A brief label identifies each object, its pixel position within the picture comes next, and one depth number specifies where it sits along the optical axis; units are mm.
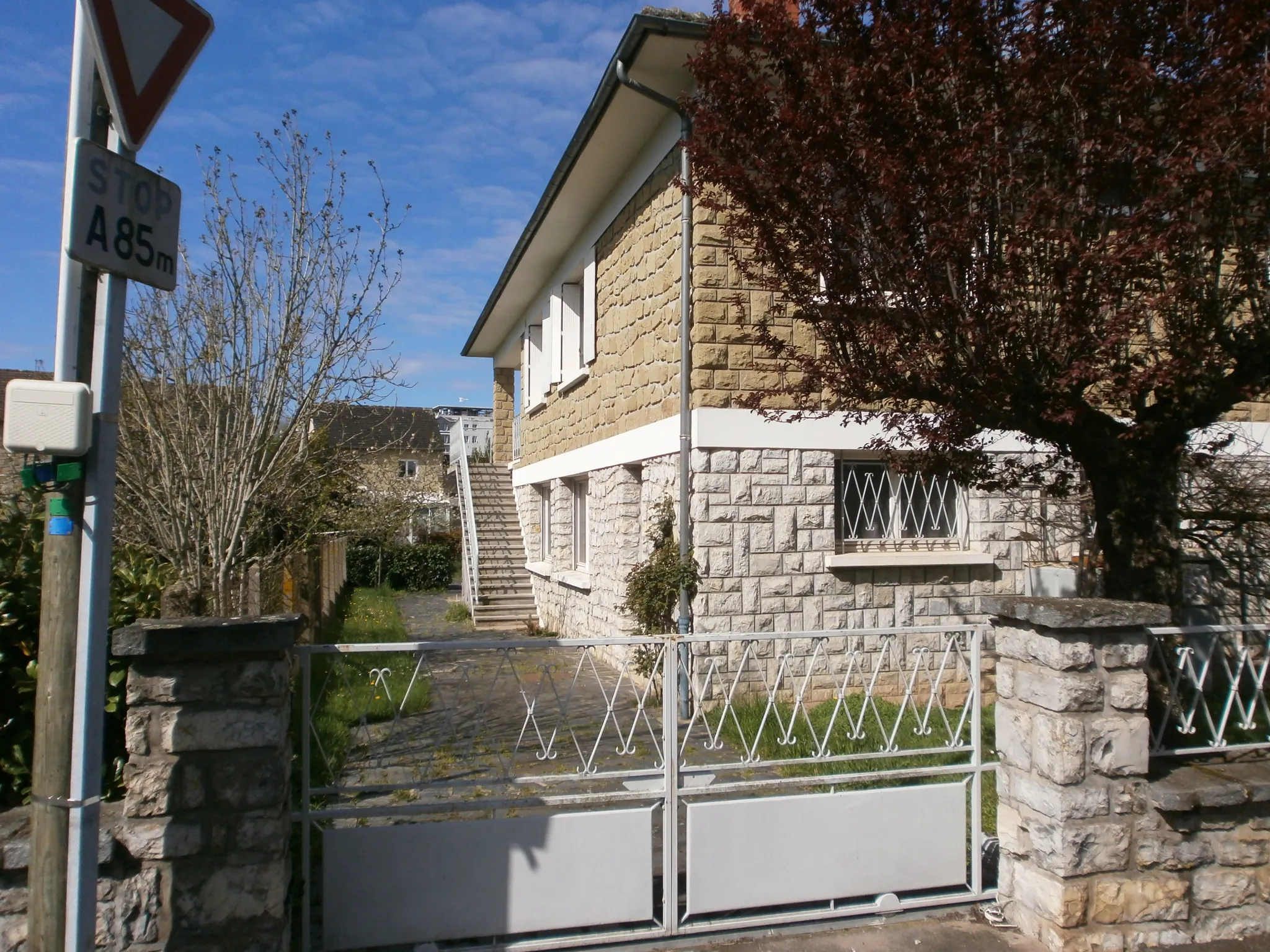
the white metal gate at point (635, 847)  3982
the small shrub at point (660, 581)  8086
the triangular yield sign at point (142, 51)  2641
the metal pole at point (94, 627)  2670
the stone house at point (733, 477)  8102
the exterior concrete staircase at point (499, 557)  15406
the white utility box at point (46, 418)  2596
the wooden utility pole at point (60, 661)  2664
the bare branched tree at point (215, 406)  6500
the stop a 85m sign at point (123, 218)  2598
